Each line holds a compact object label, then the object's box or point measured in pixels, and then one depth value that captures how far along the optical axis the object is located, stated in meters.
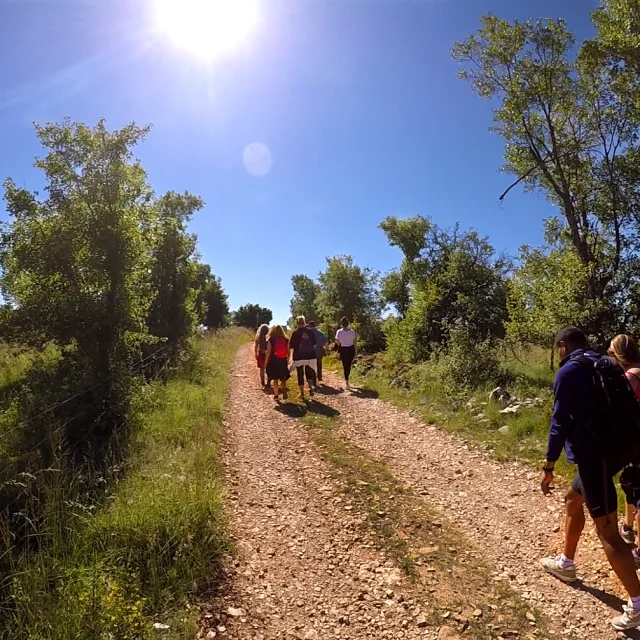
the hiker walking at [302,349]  12.65
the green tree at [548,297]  10.80
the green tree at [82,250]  9.58
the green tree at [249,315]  92.75
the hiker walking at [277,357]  12.28
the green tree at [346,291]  37.31
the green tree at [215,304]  59.82
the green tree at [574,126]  11.87
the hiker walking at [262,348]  14.91
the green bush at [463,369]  12.01
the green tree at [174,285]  18.66
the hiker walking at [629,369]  4.23
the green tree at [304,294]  67.31
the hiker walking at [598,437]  3.48
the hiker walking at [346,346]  13.97
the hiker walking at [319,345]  14.07
